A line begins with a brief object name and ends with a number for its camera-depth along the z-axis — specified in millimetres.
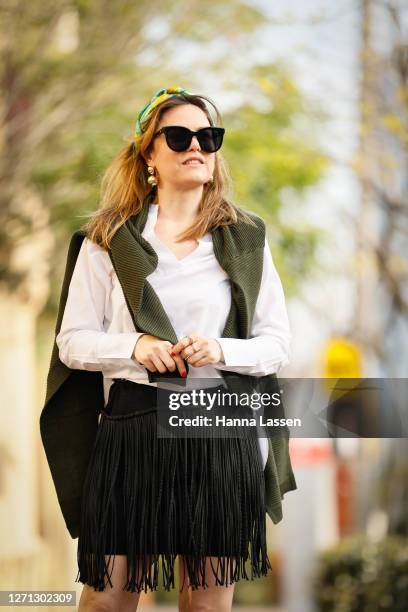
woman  5785
